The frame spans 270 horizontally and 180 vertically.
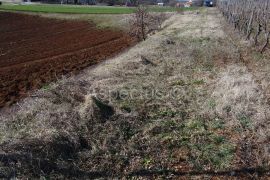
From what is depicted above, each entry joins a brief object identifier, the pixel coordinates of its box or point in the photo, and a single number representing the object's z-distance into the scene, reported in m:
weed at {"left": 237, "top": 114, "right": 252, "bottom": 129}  10.20
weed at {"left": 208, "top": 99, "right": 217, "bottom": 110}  11.46
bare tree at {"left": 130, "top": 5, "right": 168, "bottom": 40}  27.12
